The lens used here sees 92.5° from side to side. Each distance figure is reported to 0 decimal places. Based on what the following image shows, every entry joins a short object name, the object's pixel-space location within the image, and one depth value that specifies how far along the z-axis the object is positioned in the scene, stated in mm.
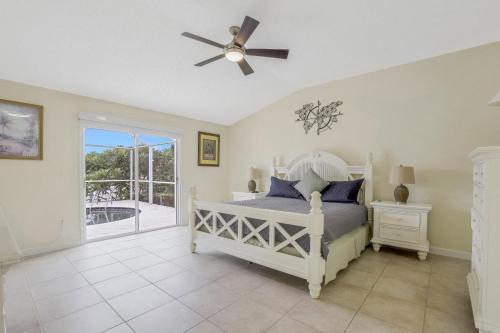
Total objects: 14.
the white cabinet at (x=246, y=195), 4742
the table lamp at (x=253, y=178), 4992
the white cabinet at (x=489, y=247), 1549
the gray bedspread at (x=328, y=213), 2438
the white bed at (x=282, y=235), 2230
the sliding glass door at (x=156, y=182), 4605
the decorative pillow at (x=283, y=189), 4145
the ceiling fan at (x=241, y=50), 2250
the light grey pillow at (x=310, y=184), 3881
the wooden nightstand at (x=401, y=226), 3168
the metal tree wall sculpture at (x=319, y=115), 4307
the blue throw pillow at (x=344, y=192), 3627
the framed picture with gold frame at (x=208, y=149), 5336
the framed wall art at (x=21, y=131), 3072
